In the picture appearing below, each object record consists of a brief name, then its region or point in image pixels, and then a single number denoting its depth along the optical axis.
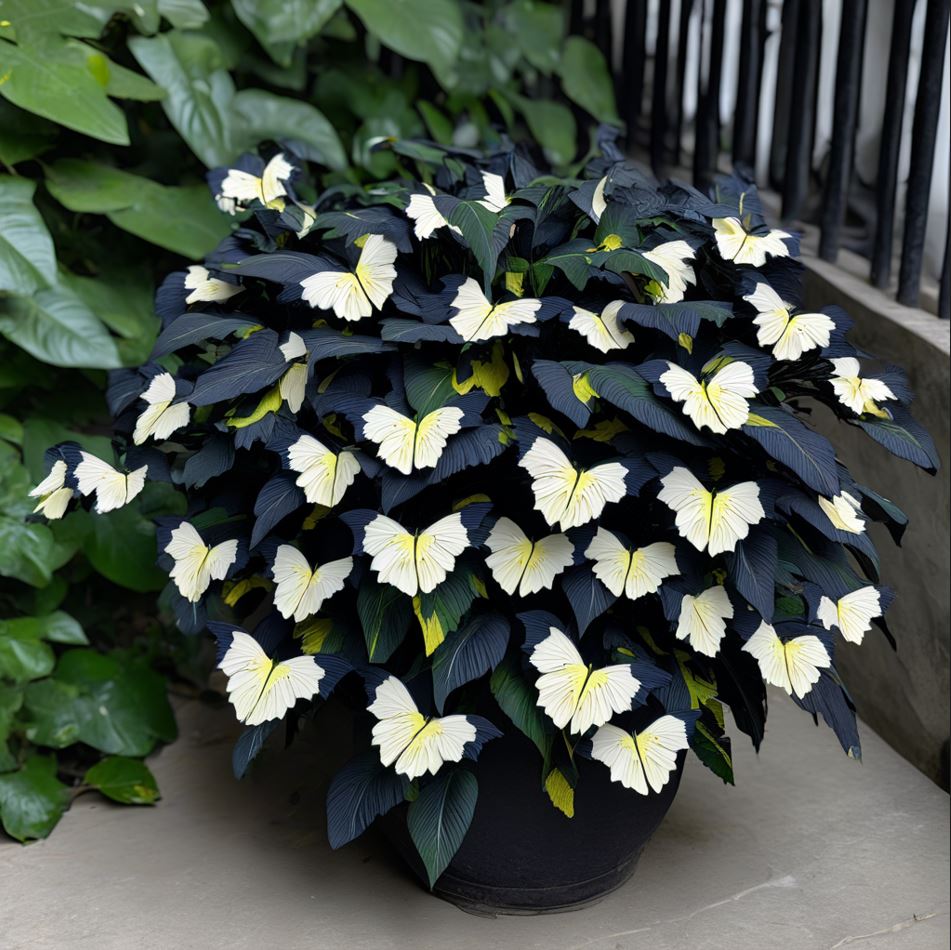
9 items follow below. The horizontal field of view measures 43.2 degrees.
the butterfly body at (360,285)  1.57
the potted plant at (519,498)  1.52
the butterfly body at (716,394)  1.48
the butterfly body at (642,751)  1.56
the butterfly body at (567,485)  1.47
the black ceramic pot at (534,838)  1.69
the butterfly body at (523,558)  1.54
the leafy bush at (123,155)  2.03
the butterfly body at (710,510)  1.49
